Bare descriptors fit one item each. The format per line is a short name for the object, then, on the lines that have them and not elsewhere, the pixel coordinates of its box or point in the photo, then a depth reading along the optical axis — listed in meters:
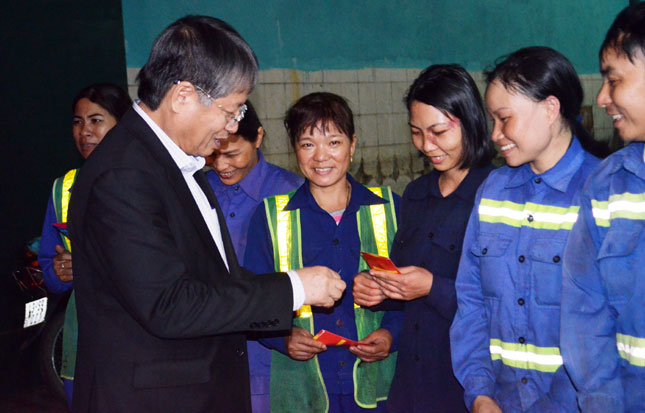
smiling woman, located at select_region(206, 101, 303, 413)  3.30
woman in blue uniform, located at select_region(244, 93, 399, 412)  2.60
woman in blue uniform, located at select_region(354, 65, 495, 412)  2.39
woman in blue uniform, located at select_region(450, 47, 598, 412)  1.97
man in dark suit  1.72
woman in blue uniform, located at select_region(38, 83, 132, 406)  3.10
